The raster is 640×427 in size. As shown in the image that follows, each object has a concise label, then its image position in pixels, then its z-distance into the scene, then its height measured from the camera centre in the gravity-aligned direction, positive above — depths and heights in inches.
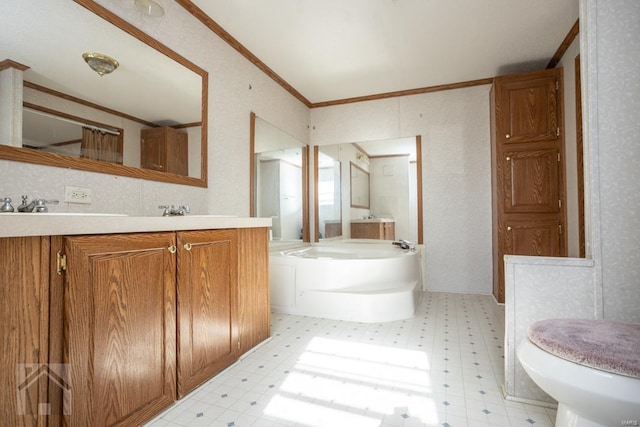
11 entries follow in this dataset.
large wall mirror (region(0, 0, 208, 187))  51.5 +25.8
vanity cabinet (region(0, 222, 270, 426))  34.0 -14.9
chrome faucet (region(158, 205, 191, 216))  73.7 +2.1
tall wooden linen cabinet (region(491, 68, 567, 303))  115.4 +19.0
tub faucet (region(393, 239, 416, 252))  134.4 -13.3
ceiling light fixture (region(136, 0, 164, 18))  70.9 +50.6
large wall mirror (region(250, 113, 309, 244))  119.2 +16.4
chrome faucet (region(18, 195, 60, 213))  46.8 +2.2
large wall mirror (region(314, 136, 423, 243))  152.3 +17.2
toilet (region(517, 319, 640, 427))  32.9 -18.4
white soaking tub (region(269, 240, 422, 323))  101.7 -25.5
